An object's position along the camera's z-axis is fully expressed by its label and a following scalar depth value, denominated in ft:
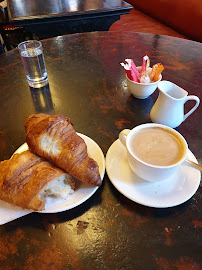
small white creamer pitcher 2.68
